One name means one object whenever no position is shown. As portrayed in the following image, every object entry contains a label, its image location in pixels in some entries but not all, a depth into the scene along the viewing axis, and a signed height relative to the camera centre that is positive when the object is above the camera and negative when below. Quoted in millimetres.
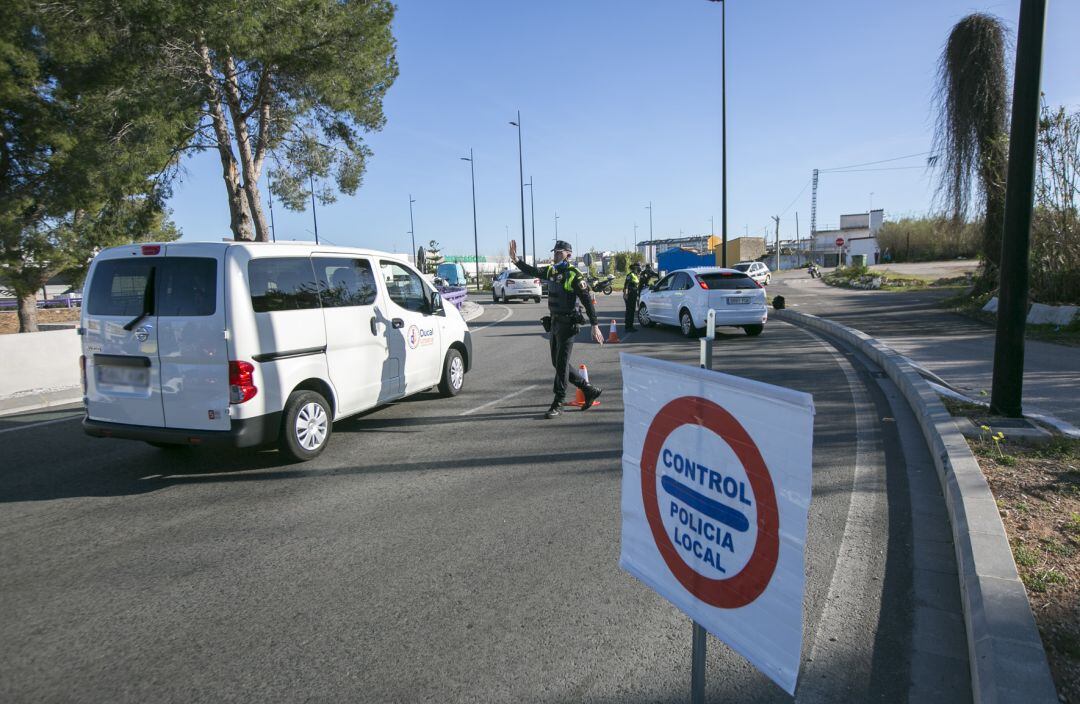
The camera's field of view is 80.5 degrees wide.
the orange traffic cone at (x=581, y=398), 7887 -1520
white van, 5223 -524
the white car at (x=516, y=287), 31734 -494
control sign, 1738 -698
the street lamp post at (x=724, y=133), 24266 +5268
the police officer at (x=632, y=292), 16656 -457
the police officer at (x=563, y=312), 7301 -421
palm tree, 16172 +3791
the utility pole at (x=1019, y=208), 5402 +495
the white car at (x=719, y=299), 13664 -582
